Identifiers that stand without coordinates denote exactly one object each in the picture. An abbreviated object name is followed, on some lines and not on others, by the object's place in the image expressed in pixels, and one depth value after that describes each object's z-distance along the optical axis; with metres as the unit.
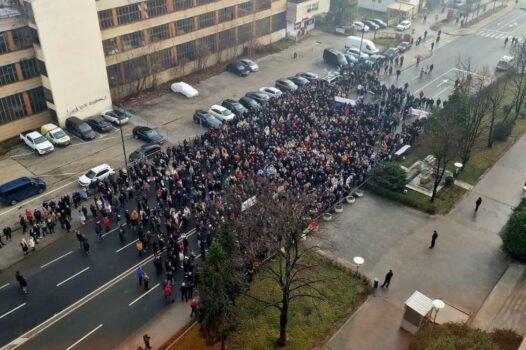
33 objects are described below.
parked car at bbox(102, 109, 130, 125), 45.15
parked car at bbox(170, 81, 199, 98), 51.75
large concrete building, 39.97
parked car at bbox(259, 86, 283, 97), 50.03
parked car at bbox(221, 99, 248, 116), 46.75
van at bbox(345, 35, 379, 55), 61.62
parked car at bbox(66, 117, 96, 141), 42.59
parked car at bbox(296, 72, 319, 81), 54.03
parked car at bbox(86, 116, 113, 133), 43.91
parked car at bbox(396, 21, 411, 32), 70.88
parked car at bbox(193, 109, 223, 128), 44.56
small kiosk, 23.14
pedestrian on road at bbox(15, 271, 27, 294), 25.75
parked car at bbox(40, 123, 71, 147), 41.12
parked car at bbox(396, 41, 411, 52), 62.79
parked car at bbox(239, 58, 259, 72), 57.91
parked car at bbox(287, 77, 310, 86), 52.79
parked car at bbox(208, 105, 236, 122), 45.34
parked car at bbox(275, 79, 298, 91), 51.81
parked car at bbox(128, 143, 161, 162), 38.47
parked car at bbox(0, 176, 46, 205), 33.41
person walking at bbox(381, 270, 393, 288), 26.02
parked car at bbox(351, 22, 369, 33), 70.59
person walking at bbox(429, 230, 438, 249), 29.05
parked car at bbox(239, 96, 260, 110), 47.46
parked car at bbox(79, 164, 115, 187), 35.25
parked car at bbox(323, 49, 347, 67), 58.58
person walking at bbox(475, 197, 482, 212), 32.57
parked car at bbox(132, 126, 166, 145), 41.94
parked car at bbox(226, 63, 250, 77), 56.91
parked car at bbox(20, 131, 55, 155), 39.94
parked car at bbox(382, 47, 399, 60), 59.89
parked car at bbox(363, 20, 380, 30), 70.73
